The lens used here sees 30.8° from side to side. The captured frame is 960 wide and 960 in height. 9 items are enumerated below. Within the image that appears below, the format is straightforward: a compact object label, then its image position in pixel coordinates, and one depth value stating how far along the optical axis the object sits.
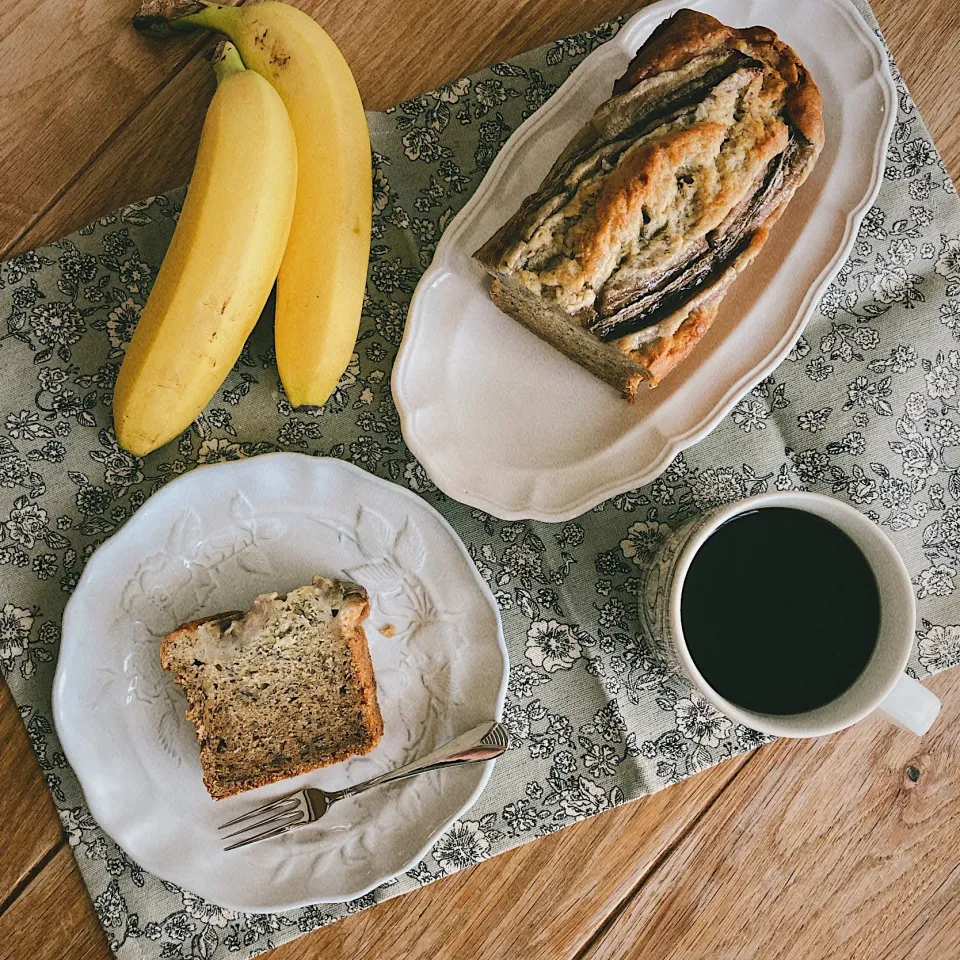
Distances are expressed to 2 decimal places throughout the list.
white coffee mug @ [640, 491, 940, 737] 0.72
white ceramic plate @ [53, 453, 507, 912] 0.76
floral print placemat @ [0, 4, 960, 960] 0.78
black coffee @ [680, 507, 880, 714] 0.74
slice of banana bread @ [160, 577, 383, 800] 0.75
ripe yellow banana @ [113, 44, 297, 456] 0.73
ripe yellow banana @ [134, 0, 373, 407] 0.75
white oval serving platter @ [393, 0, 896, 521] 0.77
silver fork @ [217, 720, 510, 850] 0.75
